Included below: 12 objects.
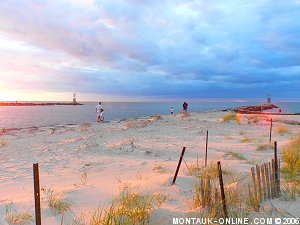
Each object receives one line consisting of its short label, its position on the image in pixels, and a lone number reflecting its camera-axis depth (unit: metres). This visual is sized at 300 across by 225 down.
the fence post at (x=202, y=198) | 3.51
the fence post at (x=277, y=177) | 4.05
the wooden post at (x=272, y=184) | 3.99
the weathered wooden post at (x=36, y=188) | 2.68
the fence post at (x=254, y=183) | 3.59
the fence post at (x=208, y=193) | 3.43
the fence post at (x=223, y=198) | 3.24
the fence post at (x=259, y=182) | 3.69
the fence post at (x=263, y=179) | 3.80
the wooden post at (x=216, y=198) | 3.33
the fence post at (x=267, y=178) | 3.88
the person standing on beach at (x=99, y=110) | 21.02
